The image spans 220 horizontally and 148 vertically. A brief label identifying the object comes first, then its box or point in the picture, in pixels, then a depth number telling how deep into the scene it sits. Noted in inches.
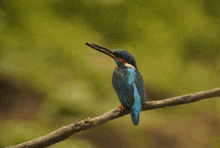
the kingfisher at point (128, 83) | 213.5
